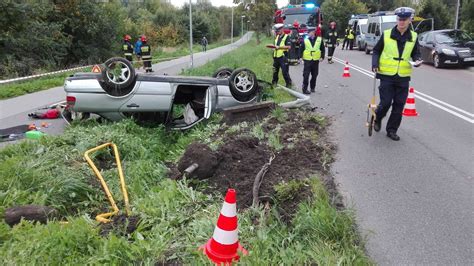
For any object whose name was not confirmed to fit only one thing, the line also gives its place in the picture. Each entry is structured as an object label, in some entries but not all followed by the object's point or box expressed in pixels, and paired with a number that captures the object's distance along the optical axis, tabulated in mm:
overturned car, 6797
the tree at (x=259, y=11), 47172
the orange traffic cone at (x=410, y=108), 7621
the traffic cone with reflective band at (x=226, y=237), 2875
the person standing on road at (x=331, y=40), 19719
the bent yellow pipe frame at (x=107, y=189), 3787
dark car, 15648
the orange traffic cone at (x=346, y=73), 14125
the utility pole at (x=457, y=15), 22817
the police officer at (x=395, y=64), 6156
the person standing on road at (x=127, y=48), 18734
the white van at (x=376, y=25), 23062
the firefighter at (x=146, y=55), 18500
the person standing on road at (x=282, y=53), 10945
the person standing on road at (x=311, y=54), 10297
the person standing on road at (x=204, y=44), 43244
